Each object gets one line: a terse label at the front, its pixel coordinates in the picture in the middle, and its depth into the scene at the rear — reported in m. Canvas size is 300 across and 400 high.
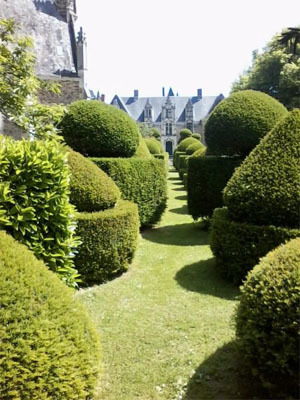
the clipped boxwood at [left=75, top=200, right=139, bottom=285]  5.60
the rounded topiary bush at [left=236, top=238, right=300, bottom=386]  2.66
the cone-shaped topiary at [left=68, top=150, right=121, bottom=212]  5.64
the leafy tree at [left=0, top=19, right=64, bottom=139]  6.02
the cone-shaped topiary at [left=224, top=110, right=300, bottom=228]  4.93
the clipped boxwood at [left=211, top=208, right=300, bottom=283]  5.00
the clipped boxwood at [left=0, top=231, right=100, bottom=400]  2.24
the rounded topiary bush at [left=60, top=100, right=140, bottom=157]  7.71
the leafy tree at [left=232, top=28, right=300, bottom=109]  27.38
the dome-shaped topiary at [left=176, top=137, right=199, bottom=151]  26.49
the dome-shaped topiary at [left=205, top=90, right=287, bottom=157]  8.20
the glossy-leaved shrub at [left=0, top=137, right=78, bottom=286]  3.56
